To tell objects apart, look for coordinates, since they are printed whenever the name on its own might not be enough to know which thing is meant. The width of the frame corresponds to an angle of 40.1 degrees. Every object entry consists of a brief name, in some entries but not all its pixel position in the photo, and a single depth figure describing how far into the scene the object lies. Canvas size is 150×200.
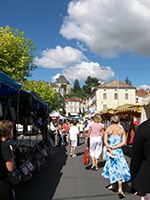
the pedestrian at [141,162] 2.29
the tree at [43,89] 37.72
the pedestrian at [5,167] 2.82
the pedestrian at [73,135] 10.34
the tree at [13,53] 11.45
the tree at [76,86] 163.00
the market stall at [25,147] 4.91
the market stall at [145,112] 7.05
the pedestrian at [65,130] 15.34
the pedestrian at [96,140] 7.36
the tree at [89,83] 126.99
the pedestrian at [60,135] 13.86
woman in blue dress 4.93
